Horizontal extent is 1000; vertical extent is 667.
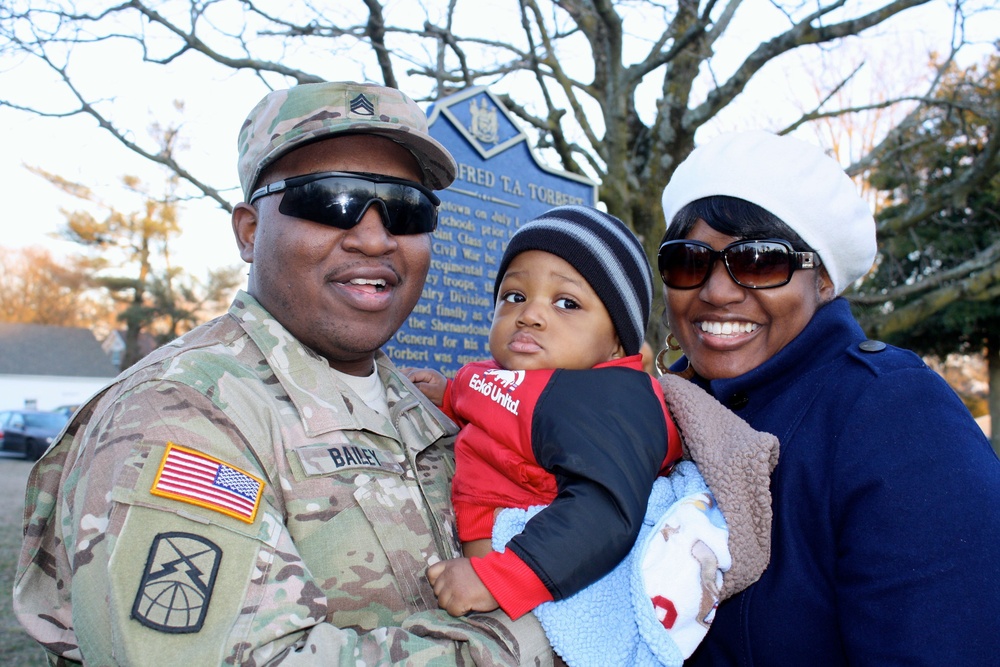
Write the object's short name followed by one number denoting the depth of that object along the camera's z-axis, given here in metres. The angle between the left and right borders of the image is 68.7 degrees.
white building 43.41
